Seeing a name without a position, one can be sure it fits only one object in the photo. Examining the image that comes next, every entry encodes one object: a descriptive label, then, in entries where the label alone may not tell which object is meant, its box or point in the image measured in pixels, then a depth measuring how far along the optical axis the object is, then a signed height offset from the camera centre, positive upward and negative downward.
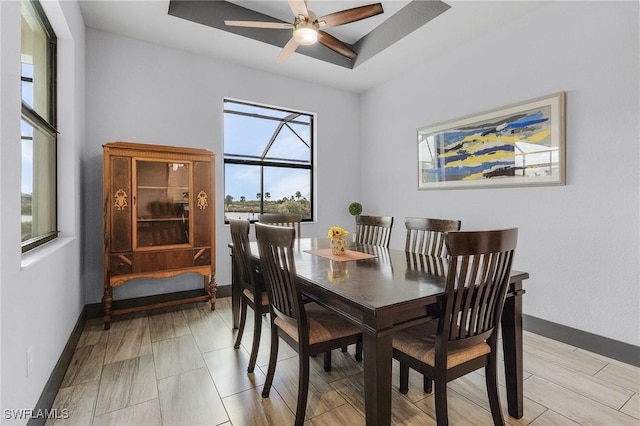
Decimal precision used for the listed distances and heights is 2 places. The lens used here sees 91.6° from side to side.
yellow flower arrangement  2.24 -0.16
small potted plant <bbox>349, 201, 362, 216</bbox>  4.50 +0.04
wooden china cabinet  2.83 -0.05
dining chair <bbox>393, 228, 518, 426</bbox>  1.29 -0.51
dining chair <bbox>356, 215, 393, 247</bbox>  2.84 -0.19
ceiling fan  2.20 +1.41
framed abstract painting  2.63 +0.61
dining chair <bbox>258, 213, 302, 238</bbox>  3.19 -0.10
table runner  2.13 -0.32
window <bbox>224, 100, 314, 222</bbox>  3.98 +0.68
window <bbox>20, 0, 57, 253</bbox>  1.70 +0.52
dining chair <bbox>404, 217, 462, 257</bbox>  2.34 -0.19
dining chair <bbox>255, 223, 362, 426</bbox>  1.54 -0.61
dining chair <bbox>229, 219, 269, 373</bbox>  2.08 -0.52
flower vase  2.26 -0.25
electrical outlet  1.40 -0.68
